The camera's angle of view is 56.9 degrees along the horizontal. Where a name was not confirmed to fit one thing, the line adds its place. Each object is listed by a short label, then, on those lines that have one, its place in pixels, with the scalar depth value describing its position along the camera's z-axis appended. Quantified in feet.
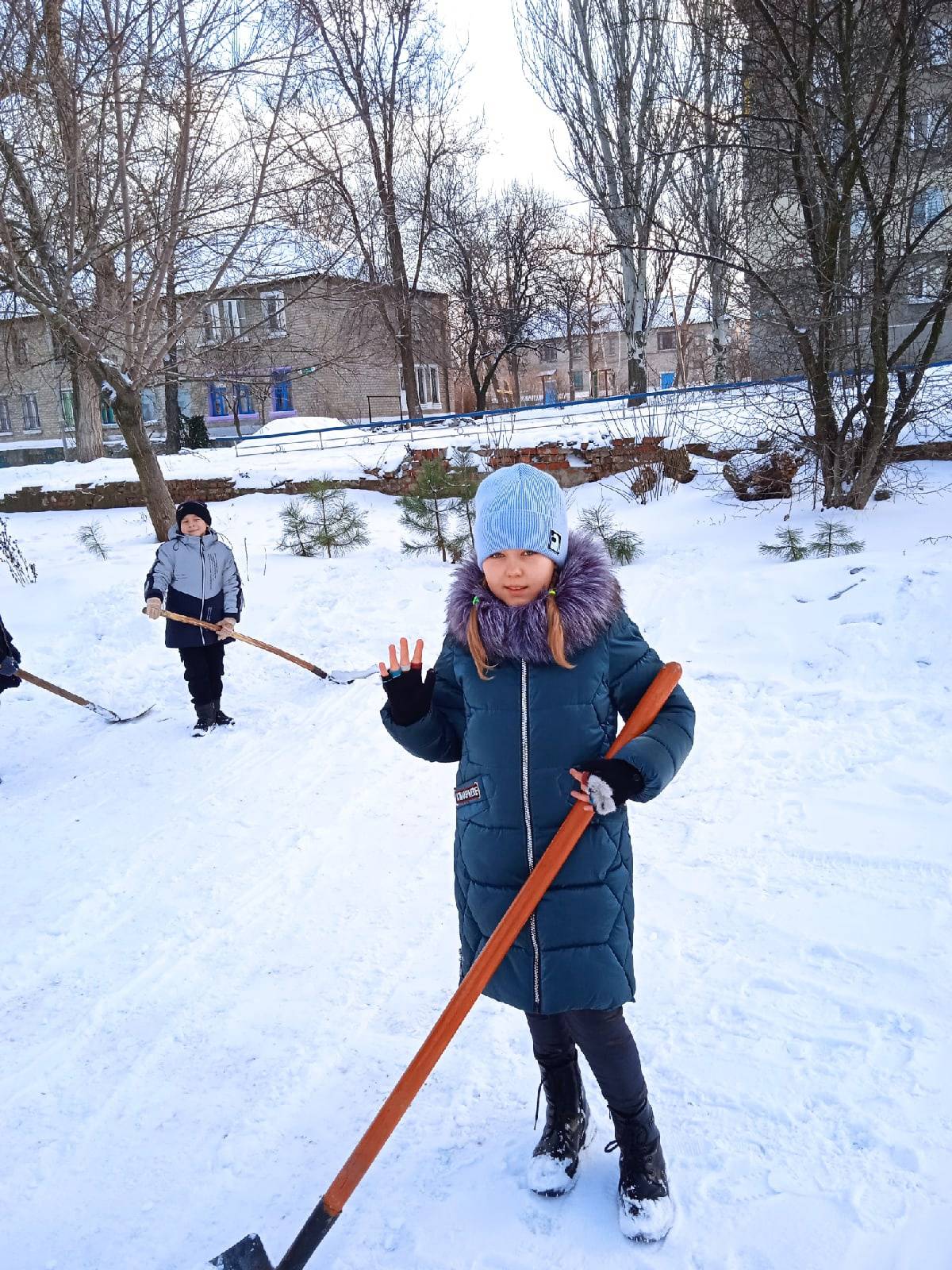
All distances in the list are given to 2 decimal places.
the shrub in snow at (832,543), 23.11
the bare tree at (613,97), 52.54
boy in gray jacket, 17.57
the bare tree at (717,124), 26.84
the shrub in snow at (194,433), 72.95
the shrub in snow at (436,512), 28.32
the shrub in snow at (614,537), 26.40
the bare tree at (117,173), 23.02
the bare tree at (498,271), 78.38
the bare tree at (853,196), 24.38
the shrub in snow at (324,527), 30.22
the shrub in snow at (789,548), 23.50
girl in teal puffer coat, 5.94
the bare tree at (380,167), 27.86
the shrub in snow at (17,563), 28.60
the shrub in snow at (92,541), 32.83
